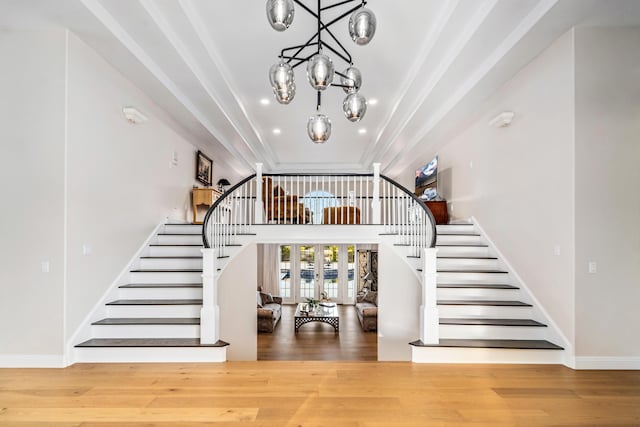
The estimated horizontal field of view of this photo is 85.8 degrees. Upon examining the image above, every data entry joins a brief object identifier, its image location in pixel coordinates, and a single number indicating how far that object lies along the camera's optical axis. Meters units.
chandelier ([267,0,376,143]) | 2.32
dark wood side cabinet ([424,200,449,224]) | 7.07
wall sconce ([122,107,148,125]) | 4.41
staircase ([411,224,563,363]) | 3.51
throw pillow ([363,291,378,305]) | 8.70
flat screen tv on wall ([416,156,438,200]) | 7.64
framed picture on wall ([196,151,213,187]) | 7.34
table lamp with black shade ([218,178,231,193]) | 8.78
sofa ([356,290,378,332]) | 7.68
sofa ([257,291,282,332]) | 7.70
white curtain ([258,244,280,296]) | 11.30
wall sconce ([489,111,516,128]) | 4.47
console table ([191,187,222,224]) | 6.87
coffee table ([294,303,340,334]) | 7.68
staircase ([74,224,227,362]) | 3.52
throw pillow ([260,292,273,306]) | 9.10
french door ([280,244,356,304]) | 11.39
